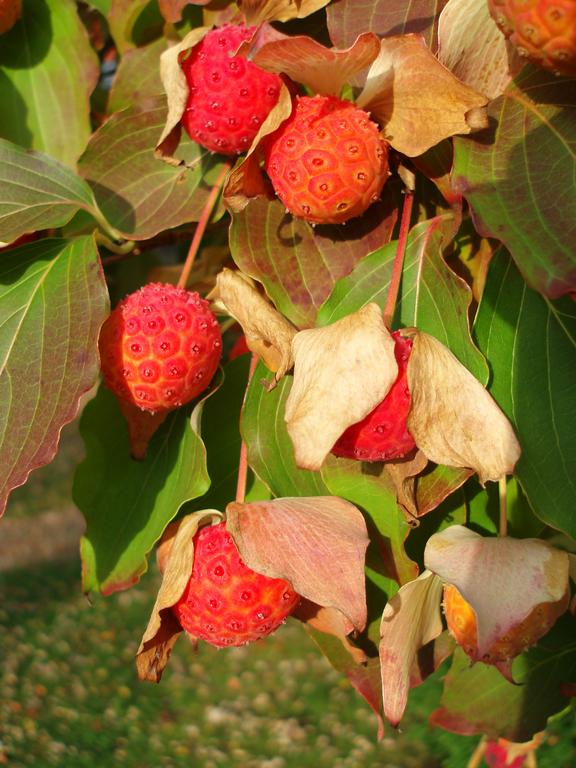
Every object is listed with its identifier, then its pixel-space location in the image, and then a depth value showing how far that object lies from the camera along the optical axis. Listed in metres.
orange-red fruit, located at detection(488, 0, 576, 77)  0.15
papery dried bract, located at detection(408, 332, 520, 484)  0.16
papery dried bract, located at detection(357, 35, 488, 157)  0.17
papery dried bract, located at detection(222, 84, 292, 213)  0.19
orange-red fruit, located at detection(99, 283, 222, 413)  0.20
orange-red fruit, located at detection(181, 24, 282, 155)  0.19
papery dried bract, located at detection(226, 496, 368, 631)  0.18
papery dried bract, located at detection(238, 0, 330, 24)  0.19
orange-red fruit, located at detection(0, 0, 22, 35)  0.23
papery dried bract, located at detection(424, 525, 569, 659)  0.17
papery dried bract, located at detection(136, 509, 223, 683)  0.20
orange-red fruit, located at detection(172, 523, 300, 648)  0.19
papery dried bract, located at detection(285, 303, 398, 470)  0.16
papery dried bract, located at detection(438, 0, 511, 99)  0.17
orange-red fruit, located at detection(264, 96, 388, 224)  0.18
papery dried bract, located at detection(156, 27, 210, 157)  0.20
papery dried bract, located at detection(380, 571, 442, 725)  0.18
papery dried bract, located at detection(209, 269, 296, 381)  0.19
